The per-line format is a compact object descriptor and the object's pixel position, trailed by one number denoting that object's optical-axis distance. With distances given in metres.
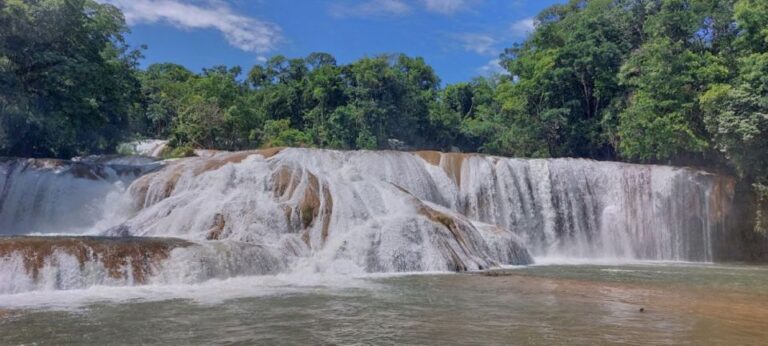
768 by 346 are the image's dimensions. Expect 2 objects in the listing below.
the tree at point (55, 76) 22.30
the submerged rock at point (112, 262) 11.09
